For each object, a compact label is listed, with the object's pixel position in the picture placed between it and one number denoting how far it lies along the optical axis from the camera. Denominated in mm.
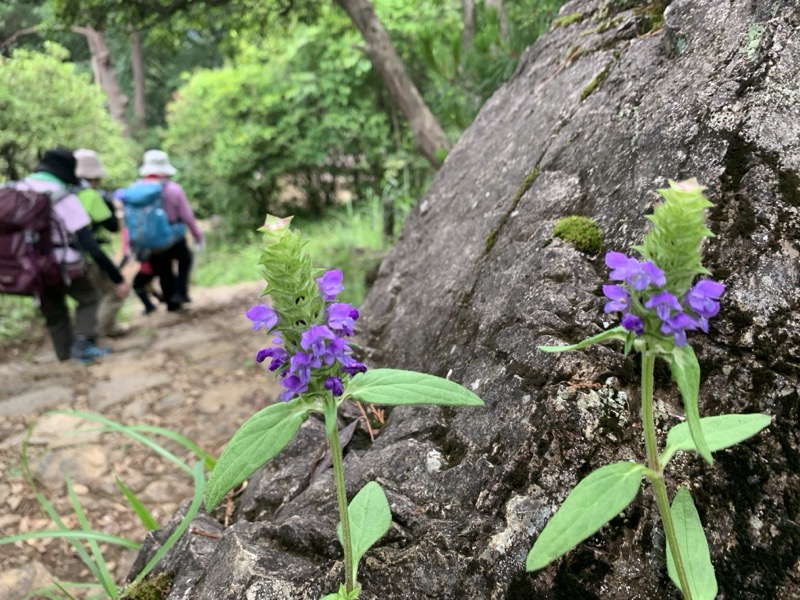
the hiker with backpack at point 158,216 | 5887
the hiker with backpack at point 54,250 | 4500
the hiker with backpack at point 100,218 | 5234
